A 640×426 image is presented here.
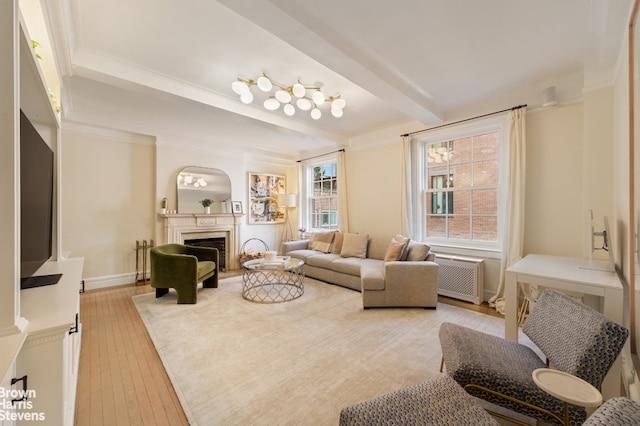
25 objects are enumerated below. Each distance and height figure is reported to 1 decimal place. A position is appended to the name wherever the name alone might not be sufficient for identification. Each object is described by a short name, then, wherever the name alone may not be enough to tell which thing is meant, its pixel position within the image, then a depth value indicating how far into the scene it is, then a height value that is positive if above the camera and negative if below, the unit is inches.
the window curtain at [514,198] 123.0 +7.5
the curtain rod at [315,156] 209.6 +52.6
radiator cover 135.1 -34.9
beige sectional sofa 127.5 -31.0
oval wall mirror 194.2 +19.2
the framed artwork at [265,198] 240.7 +15.1
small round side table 37.4 -27.0
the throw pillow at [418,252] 139.6 -21.0
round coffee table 143.6 -45.5
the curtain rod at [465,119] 124.9 +52.6
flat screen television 55.1 +2.3
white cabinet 40.6 -23.6
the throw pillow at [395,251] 142.6 -21.0
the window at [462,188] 142.4 +15.3
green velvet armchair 134.3 -32.1
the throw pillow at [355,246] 178.2 -22.7
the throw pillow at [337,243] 194.1 -22.5
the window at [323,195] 231.5 +17.2
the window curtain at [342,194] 207.0 +15.7
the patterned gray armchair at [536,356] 45.0 -30.2
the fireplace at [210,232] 187.3 -14.4
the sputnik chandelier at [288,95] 104.6 +52.4
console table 63.6 -18.9
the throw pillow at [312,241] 209.6 -22.8
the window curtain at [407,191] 167.0 +14.7
